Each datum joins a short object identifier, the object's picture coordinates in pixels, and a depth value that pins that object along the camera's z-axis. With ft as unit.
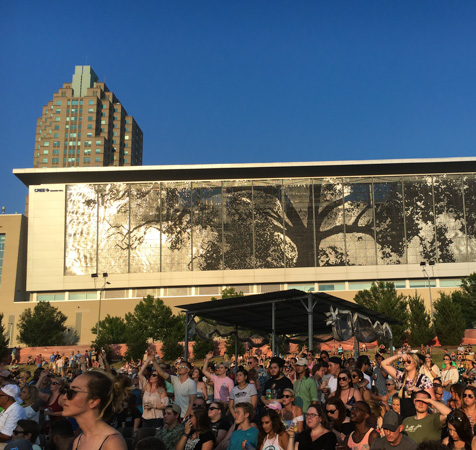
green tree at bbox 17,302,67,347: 205.16
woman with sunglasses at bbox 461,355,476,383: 38.60
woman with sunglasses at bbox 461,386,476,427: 23.76
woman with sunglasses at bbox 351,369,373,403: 32.02
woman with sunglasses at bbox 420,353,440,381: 30.94
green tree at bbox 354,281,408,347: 166.78
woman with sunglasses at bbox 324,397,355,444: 25.27
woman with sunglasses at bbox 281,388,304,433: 27.66
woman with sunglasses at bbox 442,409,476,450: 21.03
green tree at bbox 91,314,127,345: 191.42
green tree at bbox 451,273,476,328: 191.83
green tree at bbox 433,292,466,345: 166.09
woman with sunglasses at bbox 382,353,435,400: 29.01
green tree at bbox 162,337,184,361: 176.96
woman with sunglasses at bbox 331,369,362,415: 30.50
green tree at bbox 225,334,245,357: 166.71
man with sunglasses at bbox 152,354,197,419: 34.40
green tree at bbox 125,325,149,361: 173.78
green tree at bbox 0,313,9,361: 166.50
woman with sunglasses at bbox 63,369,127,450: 11.30
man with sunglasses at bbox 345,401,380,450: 22.81
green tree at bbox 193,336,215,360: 170.14
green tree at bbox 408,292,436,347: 163.73
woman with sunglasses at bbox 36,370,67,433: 34.32
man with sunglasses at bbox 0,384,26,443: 22.74
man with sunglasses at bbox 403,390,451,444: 23.52
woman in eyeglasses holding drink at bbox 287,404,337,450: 23.04
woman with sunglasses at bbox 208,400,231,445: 27.02
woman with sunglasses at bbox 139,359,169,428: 33.60
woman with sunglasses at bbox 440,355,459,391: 36.76
